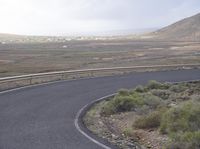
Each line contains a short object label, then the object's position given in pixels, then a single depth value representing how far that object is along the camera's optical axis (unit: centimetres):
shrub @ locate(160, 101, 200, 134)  684
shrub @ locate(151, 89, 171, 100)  1293
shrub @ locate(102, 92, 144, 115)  1020
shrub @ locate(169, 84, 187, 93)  1436
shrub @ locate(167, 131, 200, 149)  564
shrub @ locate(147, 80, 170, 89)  1475
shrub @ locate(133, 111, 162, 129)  796
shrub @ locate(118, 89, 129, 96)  1188
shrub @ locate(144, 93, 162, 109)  1036
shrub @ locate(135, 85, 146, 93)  1355
